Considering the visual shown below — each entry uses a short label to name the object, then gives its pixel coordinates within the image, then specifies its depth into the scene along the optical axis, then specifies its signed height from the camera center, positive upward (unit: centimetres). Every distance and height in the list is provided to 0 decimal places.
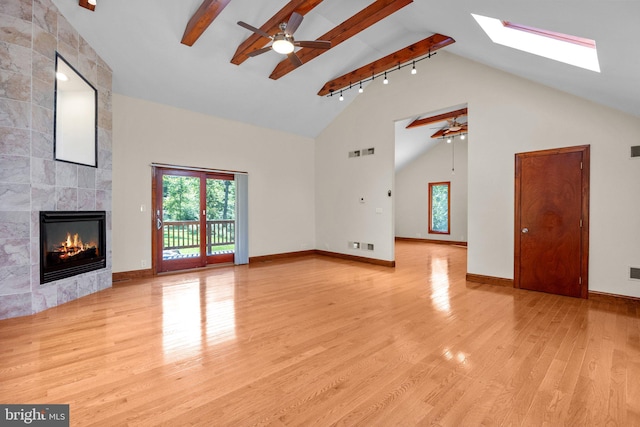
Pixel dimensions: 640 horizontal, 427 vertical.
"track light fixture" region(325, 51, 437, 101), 557 +285
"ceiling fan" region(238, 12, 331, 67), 343 +218
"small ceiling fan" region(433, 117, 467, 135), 781 +230
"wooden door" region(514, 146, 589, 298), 418 -18
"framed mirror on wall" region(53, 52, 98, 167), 379 +129
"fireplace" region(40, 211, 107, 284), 366 -46
